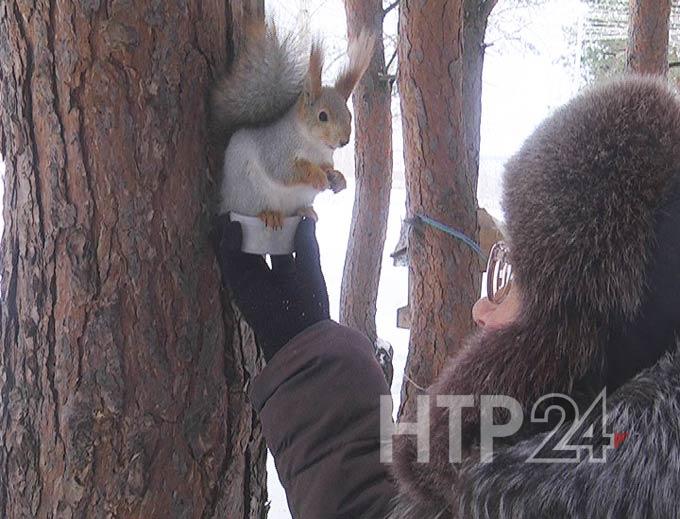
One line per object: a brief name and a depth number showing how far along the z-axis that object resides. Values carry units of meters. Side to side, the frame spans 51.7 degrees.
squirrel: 0.67
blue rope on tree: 2.01
